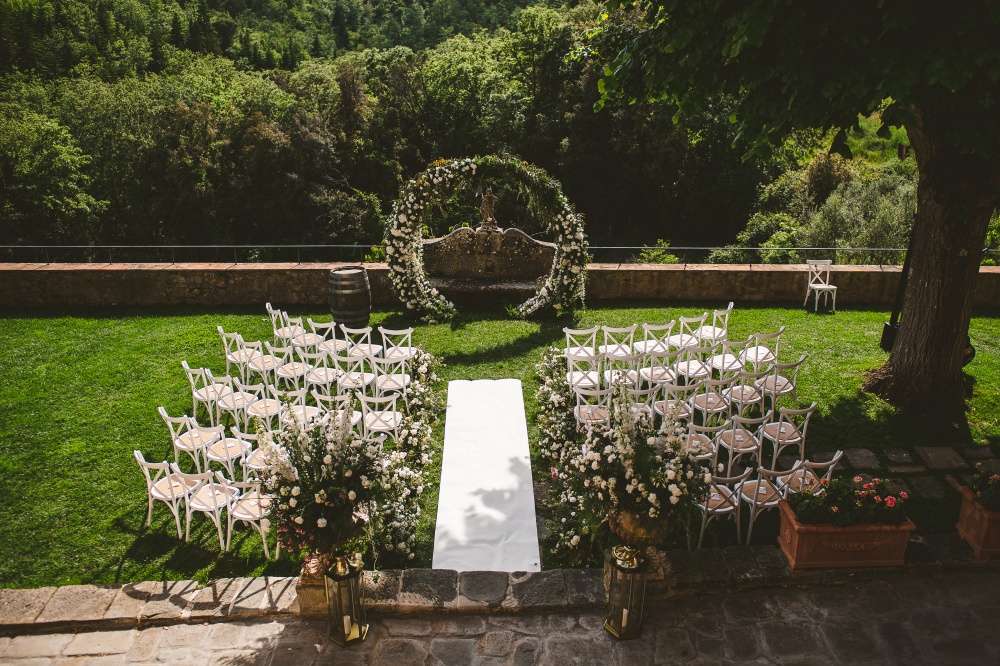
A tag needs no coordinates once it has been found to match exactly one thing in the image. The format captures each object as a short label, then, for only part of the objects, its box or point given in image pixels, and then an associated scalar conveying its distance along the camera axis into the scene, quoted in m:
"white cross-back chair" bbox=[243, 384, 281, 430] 6.70
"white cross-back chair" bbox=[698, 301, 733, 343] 8.49
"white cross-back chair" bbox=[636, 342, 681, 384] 7.62
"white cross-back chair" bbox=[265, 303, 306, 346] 8.59
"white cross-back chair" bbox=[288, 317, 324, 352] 8.38
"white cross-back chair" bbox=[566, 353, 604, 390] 7.55
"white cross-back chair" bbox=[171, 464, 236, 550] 5.40
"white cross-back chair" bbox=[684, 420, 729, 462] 5.65
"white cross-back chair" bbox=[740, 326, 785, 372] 7.72
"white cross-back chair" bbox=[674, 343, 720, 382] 7.49
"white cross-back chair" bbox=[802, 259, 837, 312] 11.21
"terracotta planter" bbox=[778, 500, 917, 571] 5.11
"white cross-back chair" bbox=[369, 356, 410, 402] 7.53
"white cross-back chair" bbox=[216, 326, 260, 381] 8.18
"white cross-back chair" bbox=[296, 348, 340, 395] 7.86
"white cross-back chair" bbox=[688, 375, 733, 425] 6.77
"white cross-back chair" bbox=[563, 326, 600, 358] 7.92
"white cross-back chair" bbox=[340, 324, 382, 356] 7.84
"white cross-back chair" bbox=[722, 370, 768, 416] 6.86
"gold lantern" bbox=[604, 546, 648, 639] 4.62
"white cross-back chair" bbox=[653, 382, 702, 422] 6.40
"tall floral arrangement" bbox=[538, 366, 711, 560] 4.51
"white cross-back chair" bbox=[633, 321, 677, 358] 8.04
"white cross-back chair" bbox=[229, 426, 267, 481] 5.60
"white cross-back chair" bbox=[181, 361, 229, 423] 7.15
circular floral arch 10.84
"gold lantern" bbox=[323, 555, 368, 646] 4.61
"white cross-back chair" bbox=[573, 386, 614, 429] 6.93
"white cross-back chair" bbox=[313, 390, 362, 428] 6.49
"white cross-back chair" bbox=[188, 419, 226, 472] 5.78
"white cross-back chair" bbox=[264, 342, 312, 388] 7.89
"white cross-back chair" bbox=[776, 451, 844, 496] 5.27
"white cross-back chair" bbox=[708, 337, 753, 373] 7.73
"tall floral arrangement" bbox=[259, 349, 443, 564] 4.54
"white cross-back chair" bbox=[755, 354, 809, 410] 6.70
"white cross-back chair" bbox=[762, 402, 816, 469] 5.77
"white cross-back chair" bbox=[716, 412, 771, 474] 5.99
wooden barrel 10.06
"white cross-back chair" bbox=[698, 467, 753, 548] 5.48
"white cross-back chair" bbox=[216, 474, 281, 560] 5.45
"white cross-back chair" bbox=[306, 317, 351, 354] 8.27
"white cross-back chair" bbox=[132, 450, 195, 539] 5.50
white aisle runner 5.77
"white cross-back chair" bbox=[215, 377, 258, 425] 7.21
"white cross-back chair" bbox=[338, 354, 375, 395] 7.24
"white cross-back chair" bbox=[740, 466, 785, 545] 5.53
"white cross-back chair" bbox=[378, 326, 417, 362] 7.96
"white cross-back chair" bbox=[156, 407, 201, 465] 6.08
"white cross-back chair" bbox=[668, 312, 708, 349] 8.22
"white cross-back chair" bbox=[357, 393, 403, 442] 6.84
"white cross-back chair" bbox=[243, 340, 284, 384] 8.03
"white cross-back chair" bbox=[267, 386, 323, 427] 6.62
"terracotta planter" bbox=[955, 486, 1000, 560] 5.30
